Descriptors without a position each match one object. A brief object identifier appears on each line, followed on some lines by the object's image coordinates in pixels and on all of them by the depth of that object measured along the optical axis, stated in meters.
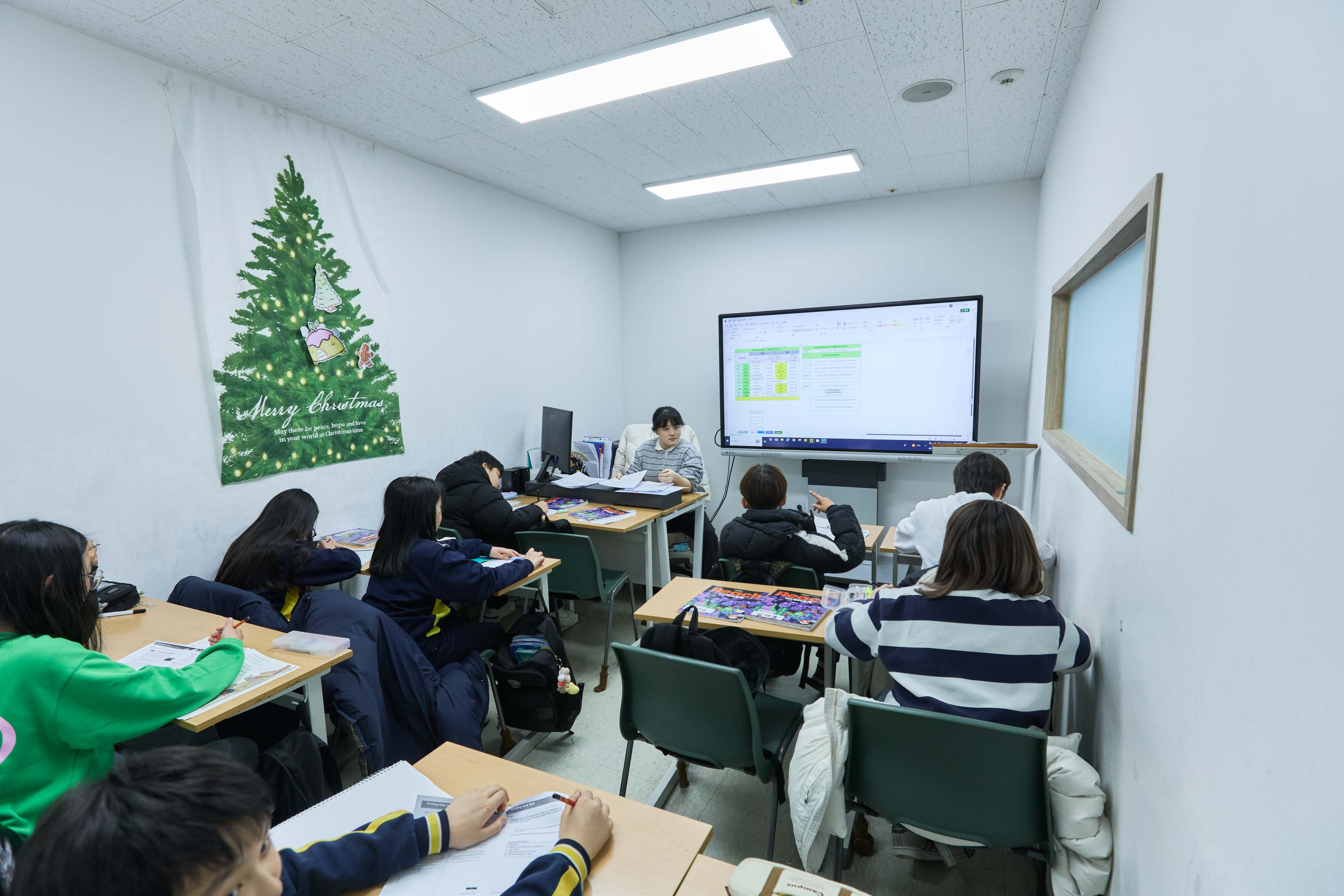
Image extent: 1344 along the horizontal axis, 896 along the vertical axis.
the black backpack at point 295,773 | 1.49
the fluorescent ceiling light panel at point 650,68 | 2.30
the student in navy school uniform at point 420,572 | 2.28
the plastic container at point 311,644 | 1.81
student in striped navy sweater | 1.48
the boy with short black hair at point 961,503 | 2.39
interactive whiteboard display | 4.15
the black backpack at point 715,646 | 1.86
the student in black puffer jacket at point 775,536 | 2.60
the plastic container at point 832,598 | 2.18
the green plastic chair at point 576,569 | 3.11
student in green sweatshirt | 1.21
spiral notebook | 1.06
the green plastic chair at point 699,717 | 1.68
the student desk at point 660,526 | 3.39
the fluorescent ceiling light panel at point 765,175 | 3.71
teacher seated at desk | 4.43
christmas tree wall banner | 2.63
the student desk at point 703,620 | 2.00
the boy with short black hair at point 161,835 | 0.60
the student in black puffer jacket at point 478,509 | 3.21
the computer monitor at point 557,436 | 4.30
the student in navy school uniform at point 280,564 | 2.37
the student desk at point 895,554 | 3.17
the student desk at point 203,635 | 1.61
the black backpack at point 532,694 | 2.43
